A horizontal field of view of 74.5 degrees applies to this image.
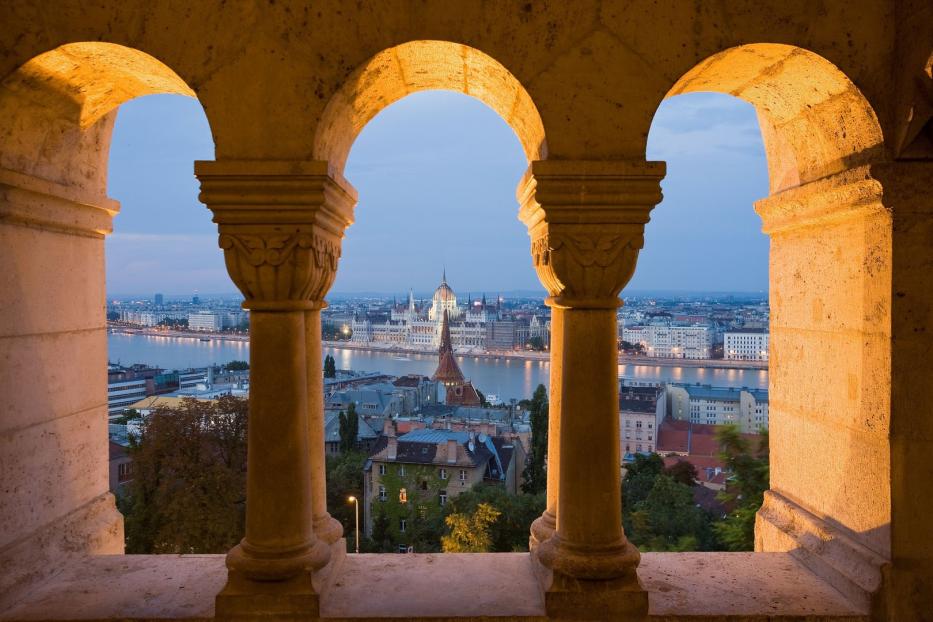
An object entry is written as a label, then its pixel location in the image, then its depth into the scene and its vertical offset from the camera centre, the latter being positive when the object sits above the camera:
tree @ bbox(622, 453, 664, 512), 19.41 -5.75
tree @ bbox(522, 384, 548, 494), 20.55 -5.34
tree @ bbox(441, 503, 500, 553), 17.28 -6.49
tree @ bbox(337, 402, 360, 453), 25.59 -5.25
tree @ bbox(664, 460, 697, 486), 22.25 -6.38
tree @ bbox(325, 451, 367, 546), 20.55 -6.18
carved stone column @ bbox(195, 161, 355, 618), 2.99 -0.26
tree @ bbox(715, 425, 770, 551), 8.78 -2.63
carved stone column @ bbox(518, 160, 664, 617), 3.01 -0.27
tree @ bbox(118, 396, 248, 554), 13.63 -4.12
